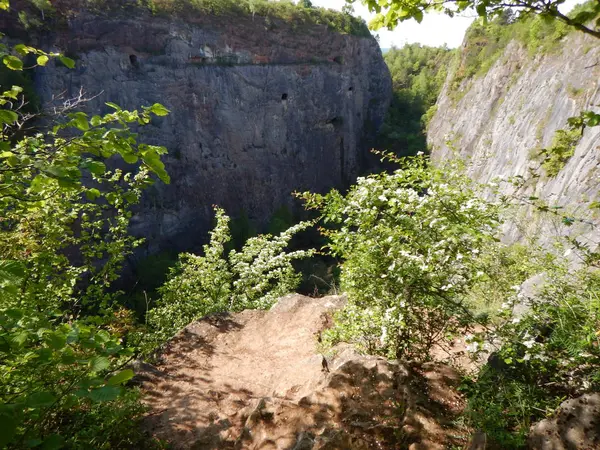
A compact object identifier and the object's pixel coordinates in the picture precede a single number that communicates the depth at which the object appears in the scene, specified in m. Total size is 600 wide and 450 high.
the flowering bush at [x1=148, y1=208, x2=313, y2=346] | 8.17
